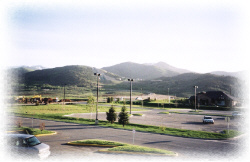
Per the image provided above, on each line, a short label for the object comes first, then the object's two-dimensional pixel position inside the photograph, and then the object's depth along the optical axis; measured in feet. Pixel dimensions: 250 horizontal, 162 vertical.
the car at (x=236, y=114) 143.91
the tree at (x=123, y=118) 91.13
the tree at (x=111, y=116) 99.14
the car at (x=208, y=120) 108.78
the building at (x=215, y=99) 248.32
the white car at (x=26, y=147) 39.17
